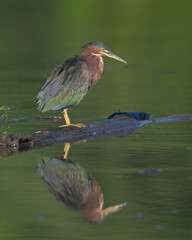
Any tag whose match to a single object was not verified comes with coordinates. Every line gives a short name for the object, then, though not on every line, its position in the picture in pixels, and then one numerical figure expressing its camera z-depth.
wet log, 19.05
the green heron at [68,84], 20.59
